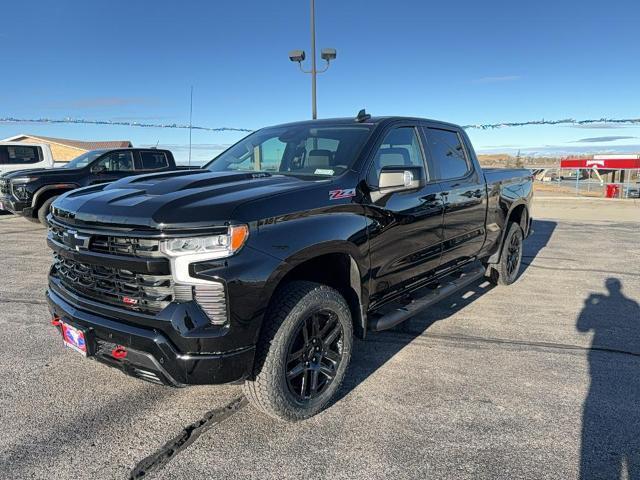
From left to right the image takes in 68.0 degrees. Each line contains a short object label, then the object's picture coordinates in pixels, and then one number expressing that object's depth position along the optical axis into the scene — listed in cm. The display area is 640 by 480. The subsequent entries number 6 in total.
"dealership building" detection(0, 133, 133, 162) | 3797
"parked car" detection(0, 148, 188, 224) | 994
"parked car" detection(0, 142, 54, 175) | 1375
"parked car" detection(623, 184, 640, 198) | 2153
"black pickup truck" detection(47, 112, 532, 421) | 243
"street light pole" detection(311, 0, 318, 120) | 1369
